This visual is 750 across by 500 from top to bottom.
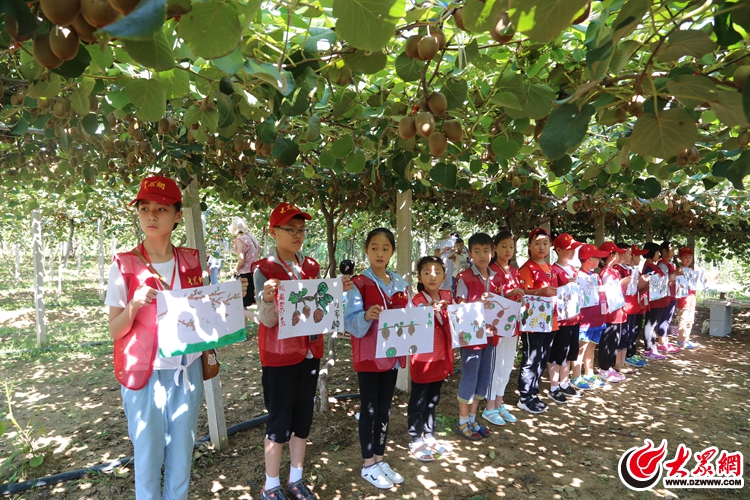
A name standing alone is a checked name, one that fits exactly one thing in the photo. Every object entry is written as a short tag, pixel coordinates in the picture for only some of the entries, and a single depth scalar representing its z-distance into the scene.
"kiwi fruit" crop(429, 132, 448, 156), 1.15
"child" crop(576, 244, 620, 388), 4.63
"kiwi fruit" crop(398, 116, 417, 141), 1.17
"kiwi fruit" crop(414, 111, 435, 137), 1.08
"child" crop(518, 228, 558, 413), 3.91
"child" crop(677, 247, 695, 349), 6.71
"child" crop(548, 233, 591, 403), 4.21
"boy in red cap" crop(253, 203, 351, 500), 2.41
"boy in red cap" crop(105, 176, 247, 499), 1.85
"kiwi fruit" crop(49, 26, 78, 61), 0.64
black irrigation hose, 2.73
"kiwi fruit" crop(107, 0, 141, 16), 0.49
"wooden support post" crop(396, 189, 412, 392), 4.33
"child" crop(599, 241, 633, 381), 4.96
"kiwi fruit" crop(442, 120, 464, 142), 1.21
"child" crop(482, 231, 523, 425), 3.68
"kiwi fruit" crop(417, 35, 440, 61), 0.93
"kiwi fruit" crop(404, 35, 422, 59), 0.98
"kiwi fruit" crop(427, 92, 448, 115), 1.08
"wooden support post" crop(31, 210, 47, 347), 6.91
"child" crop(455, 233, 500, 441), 3.50
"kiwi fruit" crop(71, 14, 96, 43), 0.58
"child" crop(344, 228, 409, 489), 2.71
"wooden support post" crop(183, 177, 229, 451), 3.10
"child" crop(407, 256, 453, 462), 3.10
